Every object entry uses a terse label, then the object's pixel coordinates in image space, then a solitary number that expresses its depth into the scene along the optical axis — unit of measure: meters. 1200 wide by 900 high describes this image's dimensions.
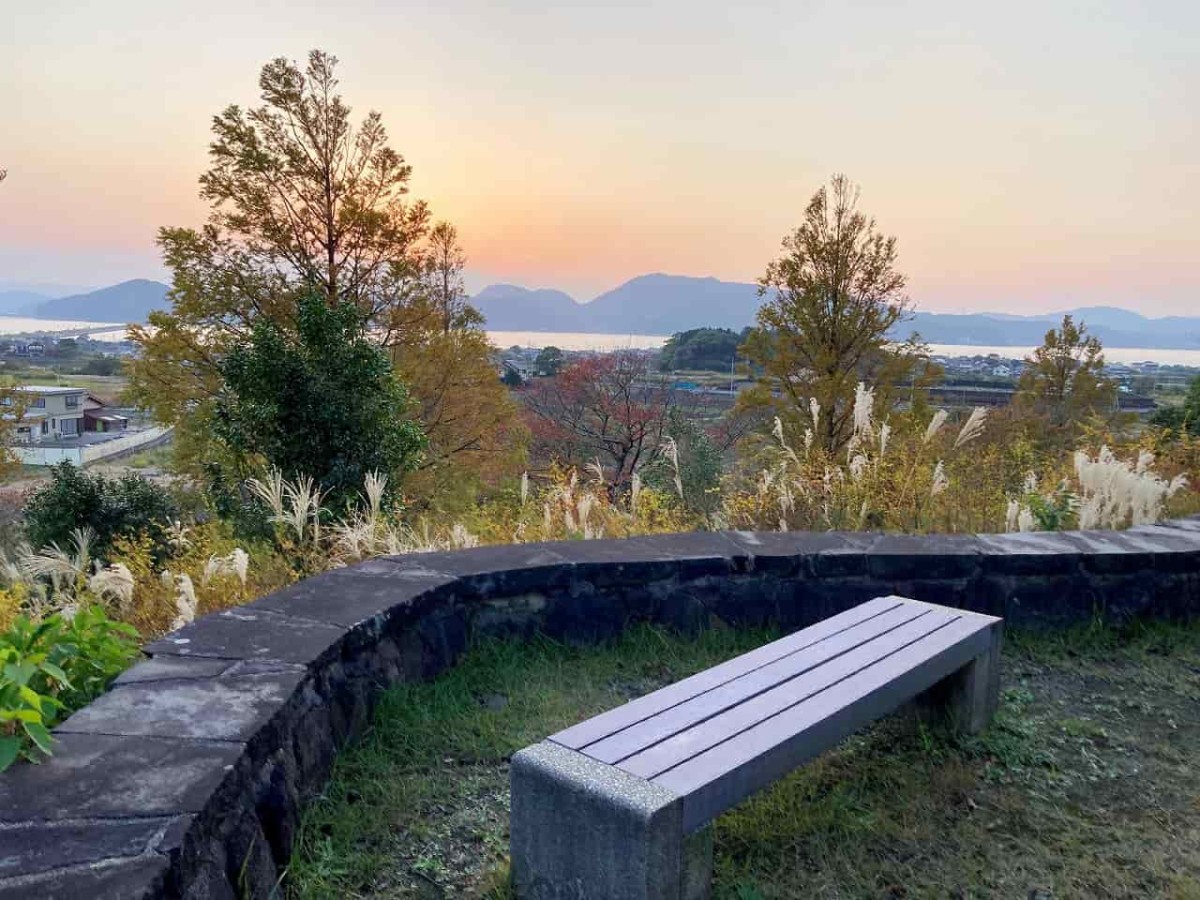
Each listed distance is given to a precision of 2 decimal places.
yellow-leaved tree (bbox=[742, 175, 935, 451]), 14.95
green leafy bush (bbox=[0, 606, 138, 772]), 1.34
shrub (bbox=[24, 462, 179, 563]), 8.93
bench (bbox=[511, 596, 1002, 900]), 1.35
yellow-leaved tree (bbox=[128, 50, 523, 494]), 13.38
